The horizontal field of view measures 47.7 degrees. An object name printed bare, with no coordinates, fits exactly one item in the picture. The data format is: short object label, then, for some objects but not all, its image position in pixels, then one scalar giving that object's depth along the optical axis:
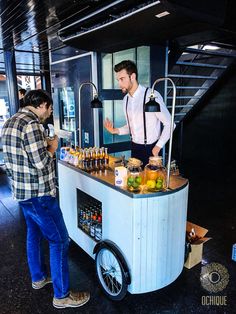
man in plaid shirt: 1.75
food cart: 1.87
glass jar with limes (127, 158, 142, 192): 1.90
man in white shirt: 2.41
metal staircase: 4.08
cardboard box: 2.47
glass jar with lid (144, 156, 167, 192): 1.90
